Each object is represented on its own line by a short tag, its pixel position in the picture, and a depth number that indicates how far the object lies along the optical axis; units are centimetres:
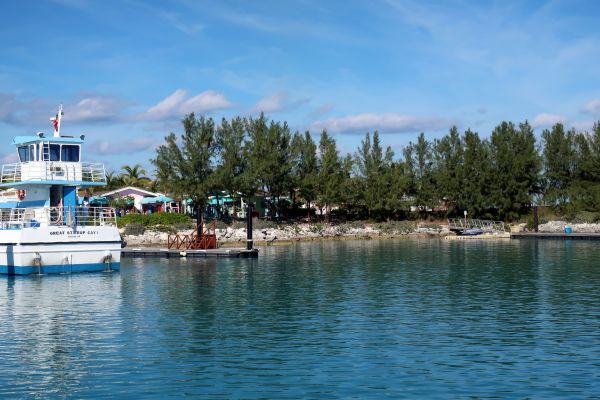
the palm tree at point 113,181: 11478
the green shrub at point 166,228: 8288
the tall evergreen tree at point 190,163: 8919
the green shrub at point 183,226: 8494
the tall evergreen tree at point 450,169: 10075
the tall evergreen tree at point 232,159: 9025
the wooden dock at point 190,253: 5825
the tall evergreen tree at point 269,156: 9312
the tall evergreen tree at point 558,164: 10169
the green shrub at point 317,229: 9274
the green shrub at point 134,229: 8144
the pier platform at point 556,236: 8156
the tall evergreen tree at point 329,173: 9706
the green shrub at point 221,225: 8946
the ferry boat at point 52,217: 4422
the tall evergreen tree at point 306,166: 9681
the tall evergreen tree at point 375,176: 10000
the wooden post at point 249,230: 5944
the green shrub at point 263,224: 8969
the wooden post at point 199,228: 6334
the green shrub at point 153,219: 8525
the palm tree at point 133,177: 11881
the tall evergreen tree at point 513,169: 9894
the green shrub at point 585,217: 9444
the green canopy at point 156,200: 9738
